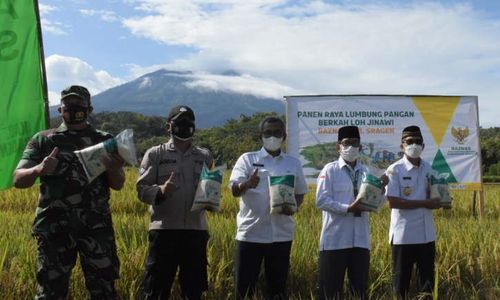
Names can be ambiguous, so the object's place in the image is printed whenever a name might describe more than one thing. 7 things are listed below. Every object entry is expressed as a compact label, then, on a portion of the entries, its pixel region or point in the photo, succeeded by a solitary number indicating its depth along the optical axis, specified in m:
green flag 5.46
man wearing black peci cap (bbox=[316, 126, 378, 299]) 3.94
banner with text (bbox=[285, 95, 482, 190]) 8.38
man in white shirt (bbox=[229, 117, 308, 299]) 3.93
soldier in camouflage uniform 3.30
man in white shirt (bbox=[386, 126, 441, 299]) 4.27
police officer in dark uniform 3.72
